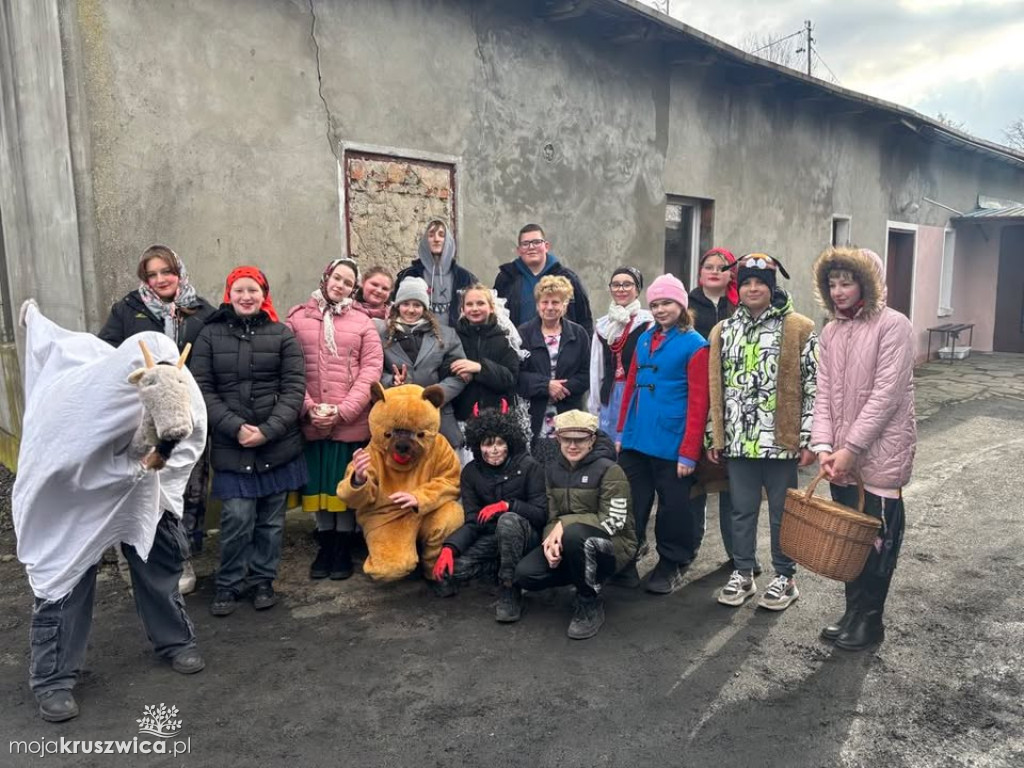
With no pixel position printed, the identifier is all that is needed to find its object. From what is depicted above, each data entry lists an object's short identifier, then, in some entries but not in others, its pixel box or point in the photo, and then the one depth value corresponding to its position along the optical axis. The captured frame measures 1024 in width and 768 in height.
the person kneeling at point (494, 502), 4.21
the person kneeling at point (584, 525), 3.89
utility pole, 30.17
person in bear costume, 4.34
